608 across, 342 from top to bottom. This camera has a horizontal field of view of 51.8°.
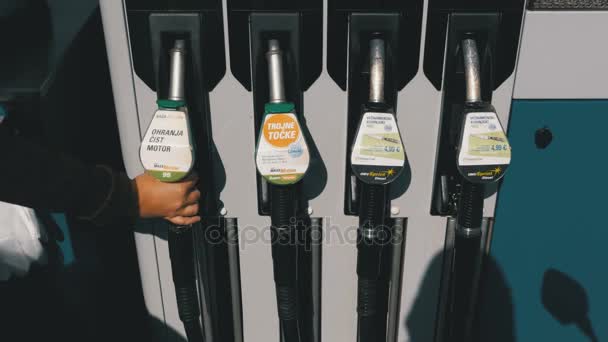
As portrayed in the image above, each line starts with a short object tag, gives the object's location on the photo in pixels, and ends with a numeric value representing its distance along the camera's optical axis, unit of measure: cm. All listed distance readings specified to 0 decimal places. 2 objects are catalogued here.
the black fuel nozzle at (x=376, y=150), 94
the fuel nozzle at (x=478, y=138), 94
